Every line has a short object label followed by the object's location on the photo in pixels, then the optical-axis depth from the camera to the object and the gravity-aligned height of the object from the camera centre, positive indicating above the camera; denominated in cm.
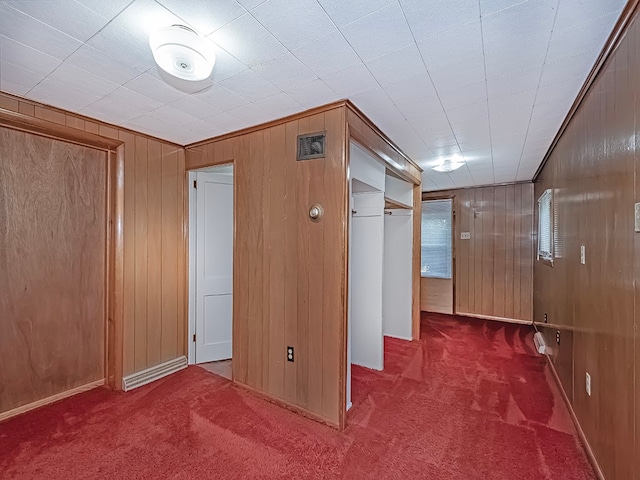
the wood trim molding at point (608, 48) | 129 +95
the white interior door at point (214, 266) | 337 -29
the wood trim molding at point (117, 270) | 276 -27
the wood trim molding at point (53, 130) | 216 +84
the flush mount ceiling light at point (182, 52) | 141 +90
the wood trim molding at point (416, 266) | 423 -37
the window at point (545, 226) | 329 +16
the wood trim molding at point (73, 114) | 214 +99
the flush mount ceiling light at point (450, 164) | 370 +95
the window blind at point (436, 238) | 580 +2
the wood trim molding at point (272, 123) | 224 +98
